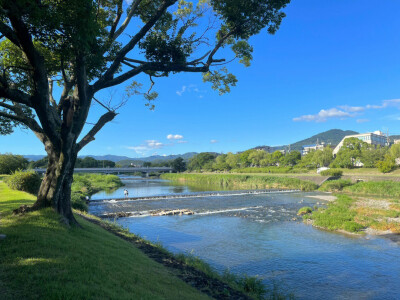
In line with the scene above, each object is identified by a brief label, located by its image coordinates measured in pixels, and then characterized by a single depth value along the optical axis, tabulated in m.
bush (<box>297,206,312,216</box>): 26.14
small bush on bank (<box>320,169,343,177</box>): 53.97
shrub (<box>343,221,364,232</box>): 19.33
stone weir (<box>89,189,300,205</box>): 34.05
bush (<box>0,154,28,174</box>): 44.16
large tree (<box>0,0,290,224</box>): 7.48
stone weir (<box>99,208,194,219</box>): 24.61
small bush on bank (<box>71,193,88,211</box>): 24.25
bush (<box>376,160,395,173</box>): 55.62
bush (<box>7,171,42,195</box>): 22.03
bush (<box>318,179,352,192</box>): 47.00
